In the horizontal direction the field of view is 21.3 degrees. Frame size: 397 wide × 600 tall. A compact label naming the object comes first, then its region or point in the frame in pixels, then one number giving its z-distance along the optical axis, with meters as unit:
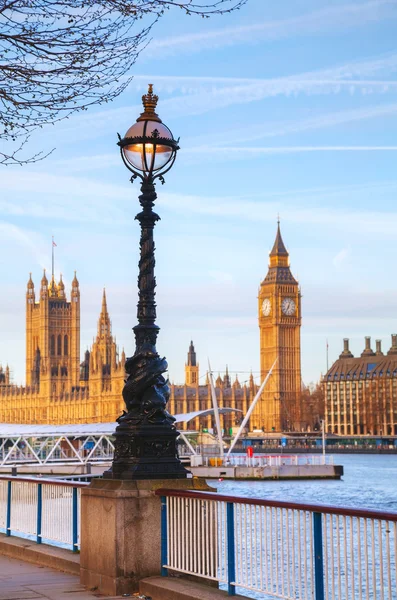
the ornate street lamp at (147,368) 9.30
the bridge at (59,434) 66.75
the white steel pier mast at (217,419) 74.88
